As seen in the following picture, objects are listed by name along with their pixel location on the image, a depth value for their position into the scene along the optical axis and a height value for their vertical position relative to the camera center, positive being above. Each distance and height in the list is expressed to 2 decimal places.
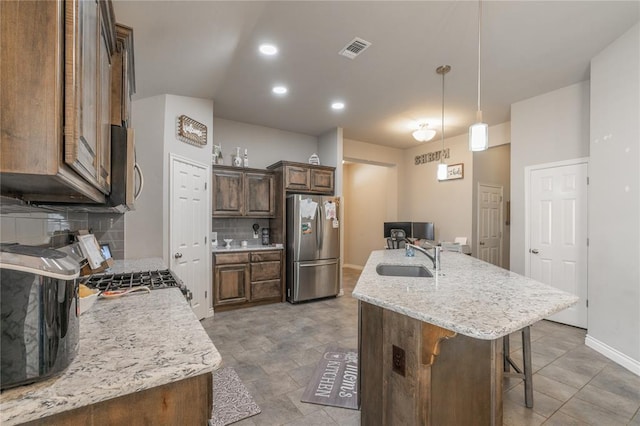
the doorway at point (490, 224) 5.30 -0.18
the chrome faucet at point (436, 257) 2.24 -0.35
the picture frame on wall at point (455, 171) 5.30 +0.83
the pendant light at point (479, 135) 2.27 +0.64
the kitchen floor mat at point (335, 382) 2.09 -1.37
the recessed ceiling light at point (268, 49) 2.66 +1.57
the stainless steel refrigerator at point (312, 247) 4.44 -0.53
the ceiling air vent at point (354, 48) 2.58 +1.57
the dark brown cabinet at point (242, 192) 4.24 +0.33
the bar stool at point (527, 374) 1.95 -1.12
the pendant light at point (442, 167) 3.07 +0.57
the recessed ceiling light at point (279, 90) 3.50 +1.56
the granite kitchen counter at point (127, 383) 0.64 -0.43
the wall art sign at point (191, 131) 3.38 +1.02
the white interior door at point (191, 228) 3.29 -0.18
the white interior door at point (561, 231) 3.44 -0.21
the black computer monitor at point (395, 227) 5.60 -0.26
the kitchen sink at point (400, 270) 2.39 -0.48
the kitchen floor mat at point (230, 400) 1.90 -1.36
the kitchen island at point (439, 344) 1.25 -0.66
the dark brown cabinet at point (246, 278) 3.98 -0.96
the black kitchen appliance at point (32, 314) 0.59 -0.22
